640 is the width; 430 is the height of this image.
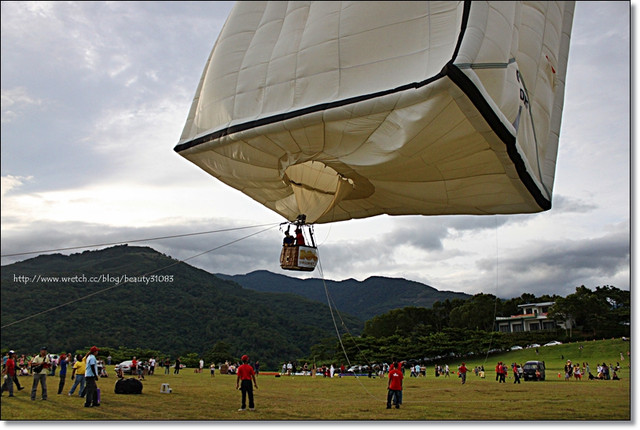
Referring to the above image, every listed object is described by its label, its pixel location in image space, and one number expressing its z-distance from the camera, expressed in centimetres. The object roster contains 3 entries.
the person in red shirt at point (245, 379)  877
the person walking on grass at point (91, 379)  869
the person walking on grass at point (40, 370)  945
